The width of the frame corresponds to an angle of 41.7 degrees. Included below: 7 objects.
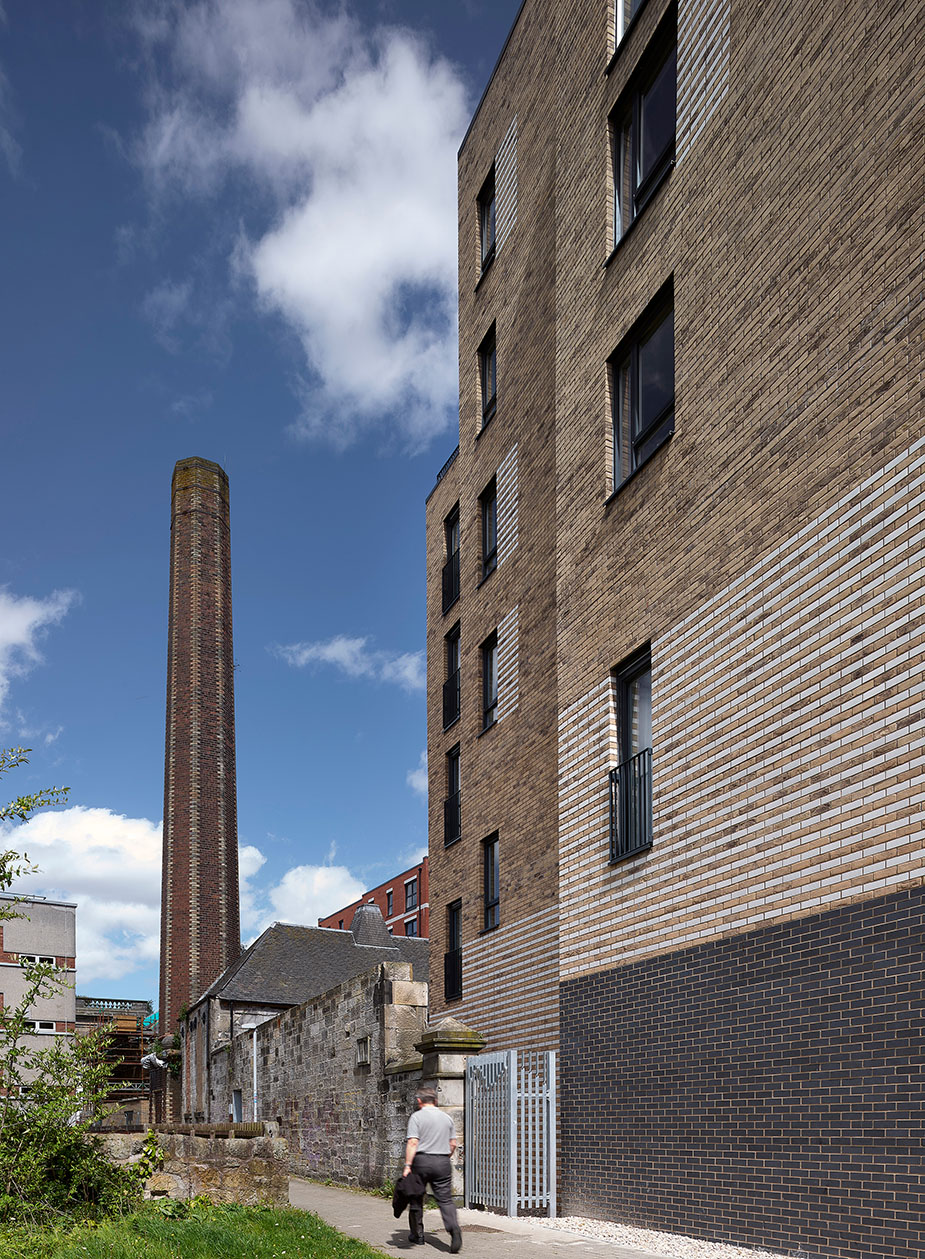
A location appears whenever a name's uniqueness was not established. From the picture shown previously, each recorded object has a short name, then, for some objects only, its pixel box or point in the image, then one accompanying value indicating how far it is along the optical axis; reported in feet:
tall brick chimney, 147.54
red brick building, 232.32
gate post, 47.67
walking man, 34.76
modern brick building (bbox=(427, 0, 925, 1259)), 27.45
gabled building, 121.49
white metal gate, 42.45
